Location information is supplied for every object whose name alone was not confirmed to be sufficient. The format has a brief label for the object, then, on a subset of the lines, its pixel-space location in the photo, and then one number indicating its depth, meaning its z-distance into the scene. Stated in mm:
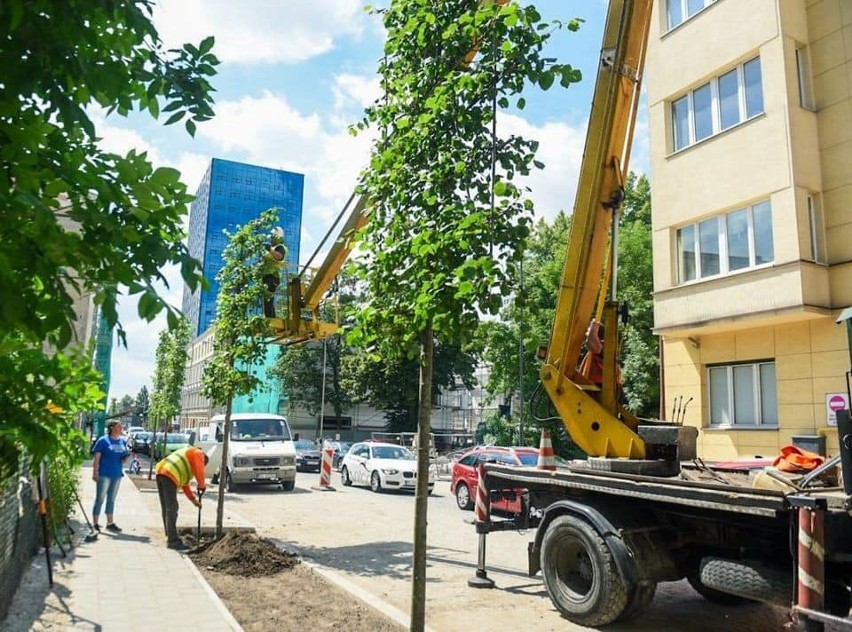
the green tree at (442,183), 4879
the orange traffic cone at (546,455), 8979
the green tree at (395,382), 52781
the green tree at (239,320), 11992
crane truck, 5387
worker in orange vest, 10219
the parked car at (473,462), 17625
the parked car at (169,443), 32525
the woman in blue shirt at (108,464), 11742
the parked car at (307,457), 33500
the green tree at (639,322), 28594
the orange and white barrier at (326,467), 23844
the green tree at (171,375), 30703
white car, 22766
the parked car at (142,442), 44275
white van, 21219
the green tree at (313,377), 58938
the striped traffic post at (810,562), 5168
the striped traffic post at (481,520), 8773
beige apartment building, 13391
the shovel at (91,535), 10281
